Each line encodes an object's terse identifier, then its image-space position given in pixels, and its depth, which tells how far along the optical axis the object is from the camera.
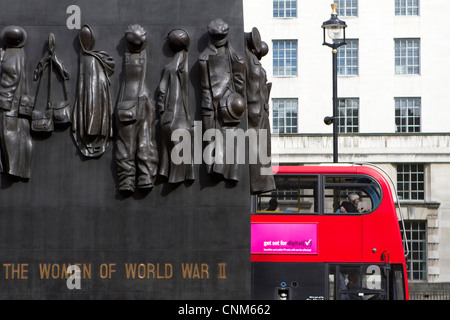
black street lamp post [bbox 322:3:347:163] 22.69
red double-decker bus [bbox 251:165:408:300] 19.33
